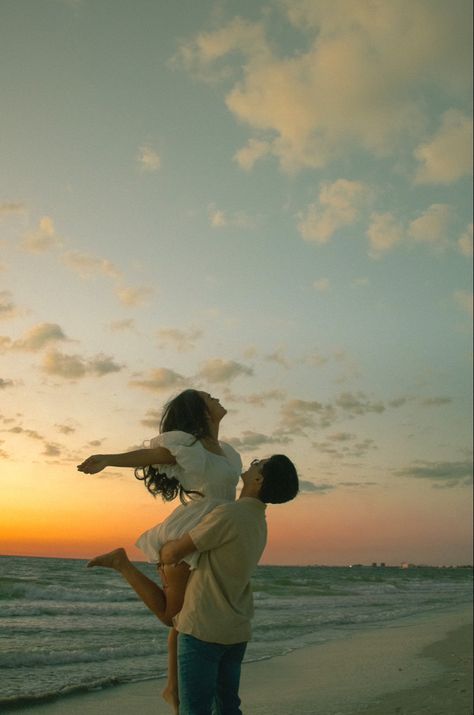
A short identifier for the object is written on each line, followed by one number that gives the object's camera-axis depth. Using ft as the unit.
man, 9.70
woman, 10.37
